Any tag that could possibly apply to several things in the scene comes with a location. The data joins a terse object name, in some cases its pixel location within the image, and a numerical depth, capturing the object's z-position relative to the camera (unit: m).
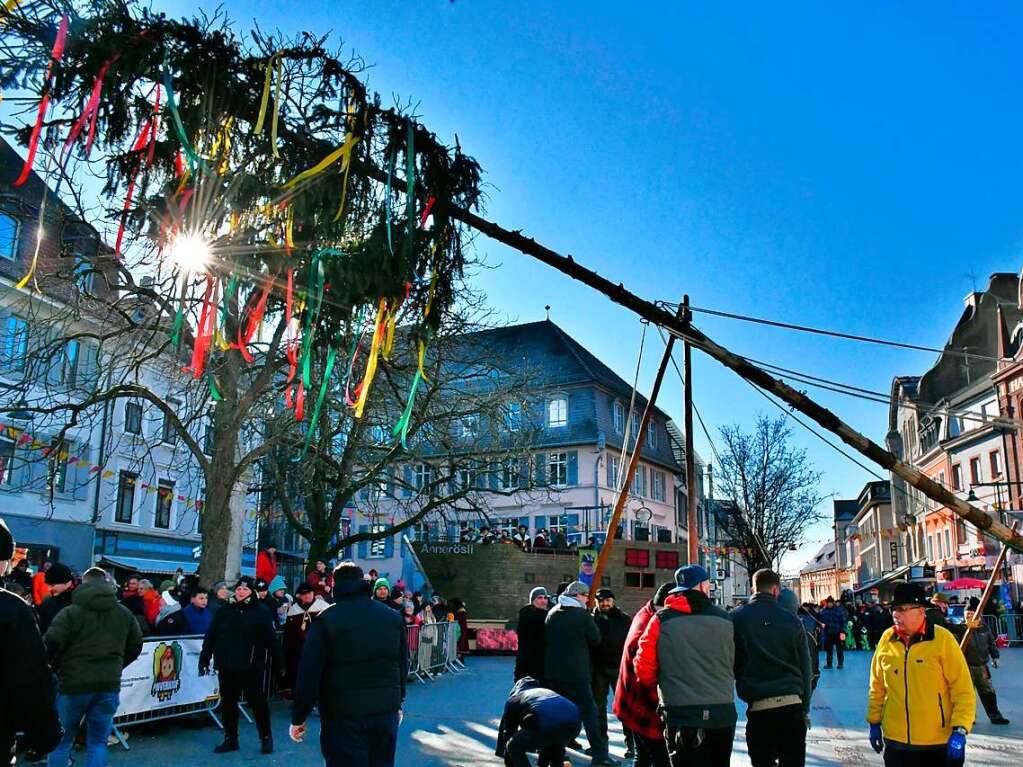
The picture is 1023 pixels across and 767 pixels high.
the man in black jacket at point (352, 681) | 5.85
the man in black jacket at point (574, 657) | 9.03
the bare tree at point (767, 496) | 43.88
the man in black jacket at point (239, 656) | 10.02
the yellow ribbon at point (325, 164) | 7.13
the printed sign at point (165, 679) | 10.47
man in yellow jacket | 5.69
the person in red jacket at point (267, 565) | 17.73
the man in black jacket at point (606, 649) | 10.12
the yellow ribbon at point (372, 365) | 7.98
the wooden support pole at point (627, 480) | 11.05
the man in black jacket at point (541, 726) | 6.15
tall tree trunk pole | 9.80
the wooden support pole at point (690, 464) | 10.81
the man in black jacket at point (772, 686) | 6.64
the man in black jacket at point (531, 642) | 9.32
